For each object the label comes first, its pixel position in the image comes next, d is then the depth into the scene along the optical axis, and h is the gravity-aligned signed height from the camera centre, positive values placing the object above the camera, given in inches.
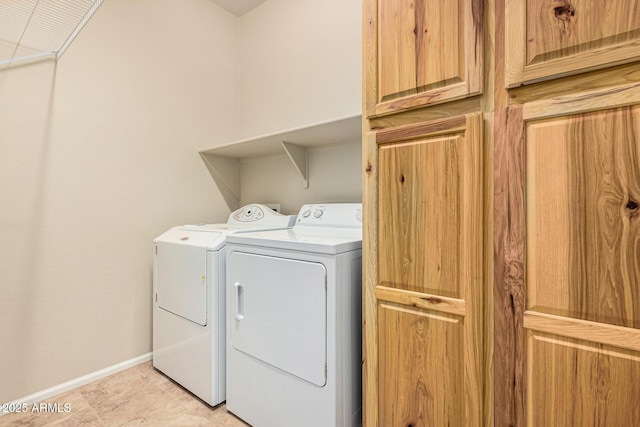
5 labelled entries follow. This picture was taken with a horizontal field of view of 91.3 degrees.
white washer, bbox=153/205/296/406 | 68.3 -21.5
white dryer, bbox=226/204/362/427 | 50.6 -20.0
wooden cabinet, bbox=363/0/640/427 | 30.5 +0.1
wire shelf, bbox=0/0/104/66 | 57.6 +39.0
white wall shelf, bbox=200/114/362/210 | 75.5 +21.0
